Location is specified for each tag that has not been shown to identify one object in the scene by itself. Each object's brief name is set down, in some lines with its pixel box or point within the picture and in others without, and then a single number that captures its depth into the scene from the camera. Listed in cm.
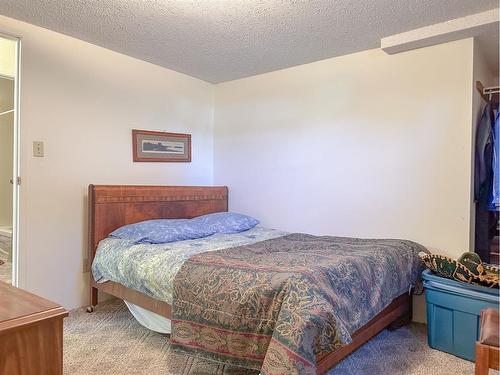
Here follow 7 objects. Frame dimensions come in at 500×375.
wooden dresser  79
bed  203
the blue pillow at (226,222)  305
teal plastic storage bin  207
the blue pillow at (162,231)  255
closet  258
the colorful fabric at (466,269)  207
